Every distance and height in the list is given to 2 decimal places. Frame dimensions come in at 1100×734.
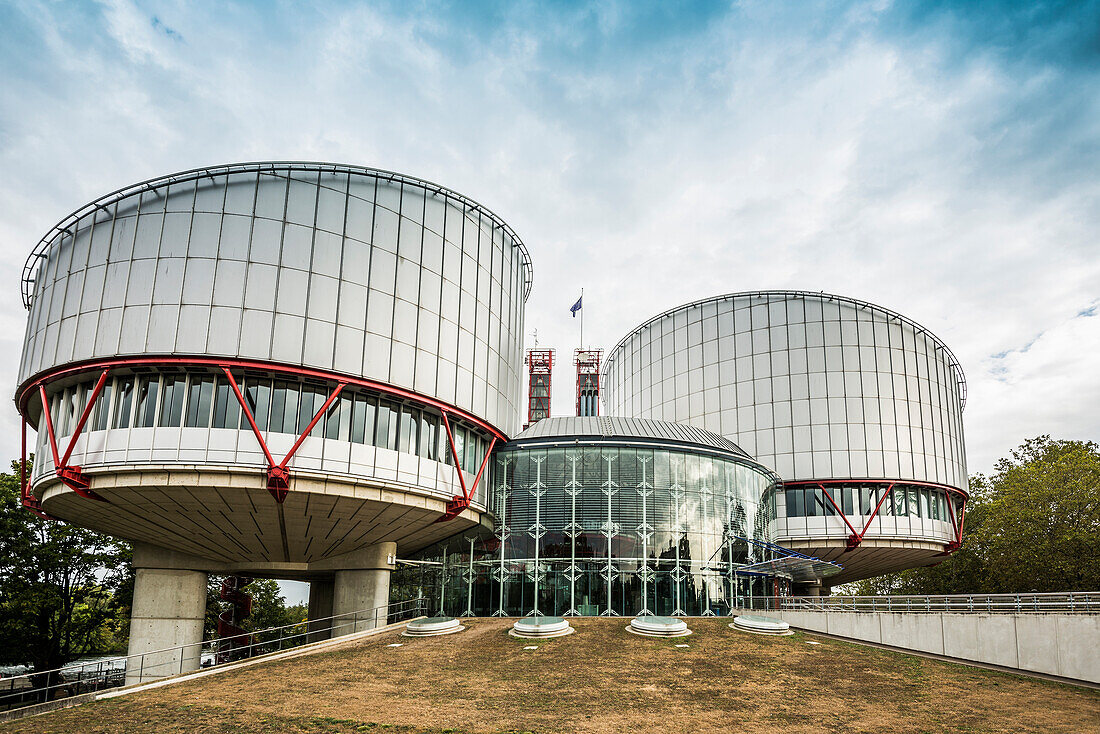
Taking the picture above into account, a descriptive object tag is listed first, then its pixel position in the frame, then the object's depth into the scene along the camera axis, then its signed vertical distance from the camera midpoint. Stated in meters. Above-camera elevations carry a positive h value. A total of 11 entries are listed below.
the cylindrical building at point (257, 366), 30.06 +6.61
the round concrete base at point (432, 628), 30.84 -4.11
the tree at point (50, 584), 43.19 -3.87
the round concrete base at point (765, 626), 29.98 -3.58
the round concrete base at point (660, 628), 28.89 -3.62
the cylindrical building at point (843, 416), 56.12 +9.58
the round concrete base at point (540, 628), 28.81 -3.75
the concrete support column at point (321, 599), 54.22 -5.42
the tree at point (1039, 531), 49.84 +0.87
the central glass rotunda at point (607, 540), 37.59 -0.38
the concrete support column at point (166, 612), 36.38 -4.49
